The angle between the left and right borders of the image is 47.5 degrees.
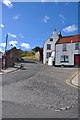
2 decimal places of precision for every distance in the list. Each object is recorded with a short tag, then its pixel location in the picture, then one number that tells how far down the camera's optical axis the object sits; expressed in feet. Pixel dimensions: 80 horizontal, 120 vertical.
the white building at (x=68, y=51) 53.15
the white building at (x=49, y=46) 66.21
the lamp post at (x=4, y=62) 44.87
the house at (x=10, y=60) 48.53
